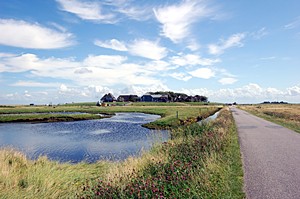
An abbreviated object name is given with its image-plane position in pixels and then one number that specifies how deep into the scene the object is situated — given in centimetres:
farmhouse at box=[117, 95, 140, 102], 13708
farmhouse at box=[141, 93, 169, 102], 12716
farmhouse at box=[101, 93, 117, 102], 13307
